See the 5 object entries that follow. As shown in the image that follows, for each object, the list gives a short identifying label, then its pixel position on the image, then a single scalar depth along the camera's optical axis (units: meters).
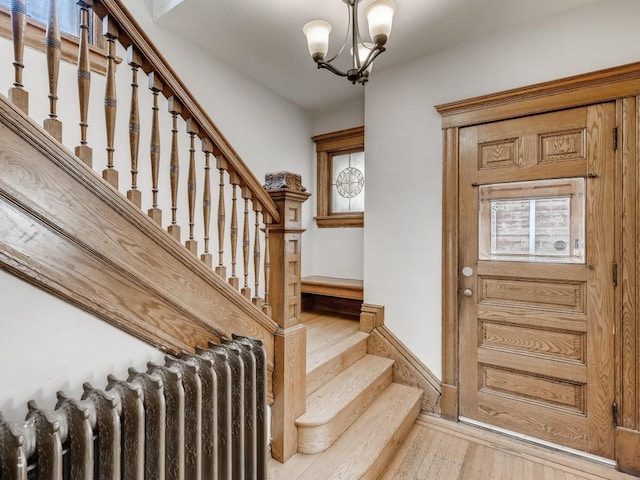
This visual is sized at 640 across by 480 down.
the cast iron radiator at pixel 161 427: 0.82
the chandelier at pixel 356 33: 1.48
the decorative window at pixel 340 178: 3.44
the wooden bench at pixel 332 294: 3.05
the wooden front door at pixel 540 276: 1.93
